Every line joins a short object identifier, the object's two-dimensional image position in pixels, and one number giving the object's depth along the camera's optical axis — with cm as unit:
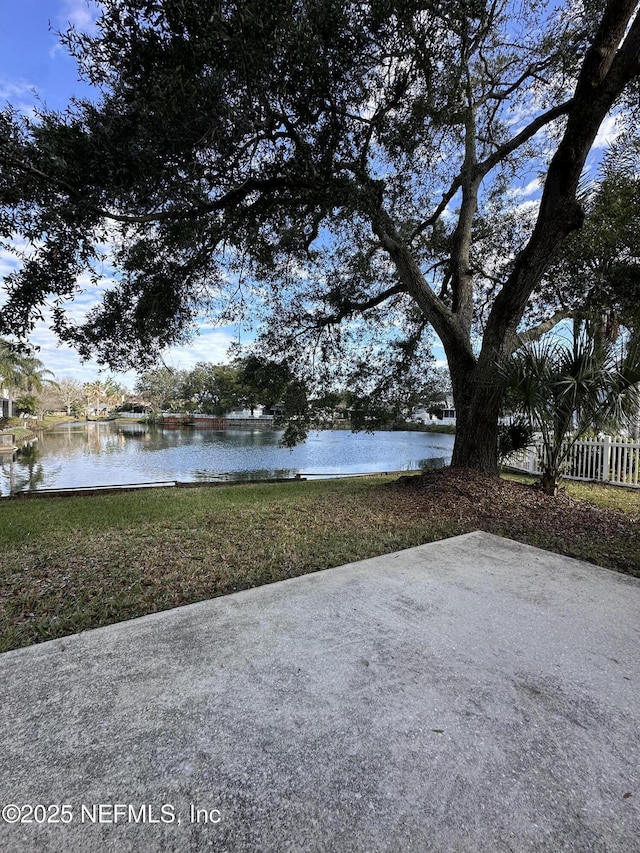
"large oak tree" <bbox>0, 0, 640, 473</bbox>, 346
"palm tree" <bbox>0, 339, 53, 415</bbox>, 2220
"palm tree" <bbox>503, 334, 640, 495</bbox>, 473
